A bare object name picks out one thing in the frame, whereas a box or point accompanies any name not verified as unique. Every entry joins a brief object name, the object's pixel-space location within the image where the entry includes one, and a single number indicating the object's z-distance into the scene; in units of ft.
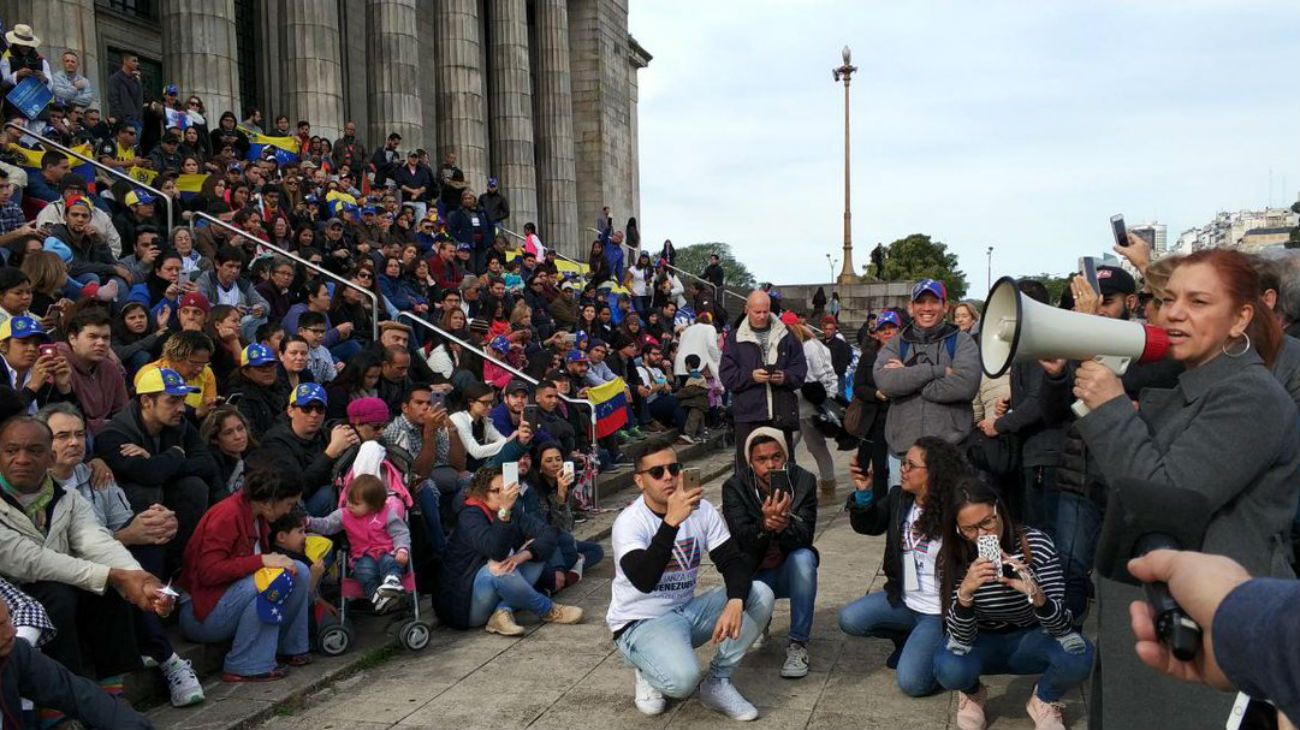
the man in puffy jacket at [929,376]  23.63
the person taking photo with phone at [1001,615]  16.31
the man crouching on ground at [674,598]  17.49
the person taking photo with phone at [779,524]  19.76
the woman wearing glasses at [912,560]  17.58
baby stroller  21.54
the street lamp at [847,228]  119.96
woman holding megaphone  9.08
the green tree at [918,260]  186.39
